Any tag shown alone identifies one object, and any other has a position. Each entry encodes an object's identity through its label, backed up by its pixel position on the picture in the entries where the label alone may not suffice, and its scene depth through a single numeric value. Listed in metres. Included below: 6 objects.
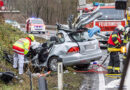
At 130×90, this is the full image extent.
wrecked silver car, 12.74
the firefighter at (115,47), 12.36
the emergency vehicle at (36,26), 44.06
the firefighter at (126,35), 14.60
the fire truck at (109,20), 25.40
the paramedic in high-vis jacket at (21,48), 11.74
